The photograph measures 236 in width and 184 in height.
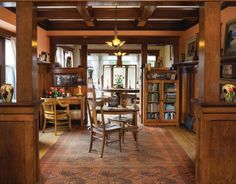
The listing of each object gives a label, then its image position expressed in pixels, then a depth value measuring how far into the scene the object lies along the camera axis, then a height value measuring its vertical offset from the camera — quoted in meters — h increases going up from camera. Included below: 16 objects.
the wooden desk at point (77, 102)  5.06 -0.41
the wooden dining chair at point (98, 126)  3.41 -0.73
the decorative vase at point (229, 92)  2.44 -0.07
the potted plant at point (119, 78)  9.68 +0.42
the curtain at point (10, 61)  4.31 +0.54
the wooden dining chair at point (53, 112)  4.65 -0.63
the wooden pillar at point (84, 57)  5.61 +0.82
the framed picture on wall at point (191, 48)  4.80 +0.96
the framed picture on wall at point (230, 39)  3.38 +0.82
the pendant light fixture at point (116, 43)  4.38 +0.96
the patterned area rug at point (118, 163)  2.72 -1.22
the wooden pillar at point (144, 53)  5.66 +0.95
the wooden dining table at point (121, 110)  3.73 -0.46
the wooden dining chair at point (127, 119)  3.82 -0.69
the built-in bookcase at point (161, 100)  5.44 -0.37
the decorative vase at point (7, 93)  2.45 -0.09
